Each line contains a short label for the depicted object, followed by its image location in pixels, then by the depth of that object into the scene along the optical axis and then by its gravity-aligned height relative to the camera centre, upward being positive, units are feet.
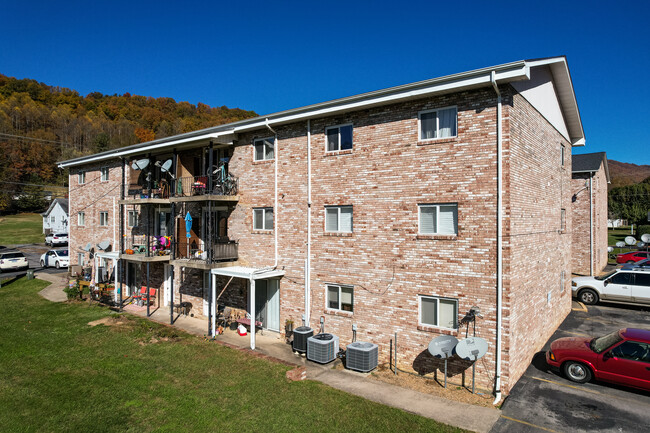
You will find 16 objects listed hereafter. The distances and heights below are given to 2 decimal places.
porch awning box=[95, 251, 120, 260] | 62.49 -6.58
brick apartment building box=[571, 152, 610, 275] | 80.23 -0.37
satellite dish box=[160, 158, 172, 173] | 55.42 +7.30
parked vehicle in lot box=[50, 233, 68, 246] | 145.07 -9.11
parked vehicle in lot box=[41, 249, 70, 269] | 98.94 -11.25
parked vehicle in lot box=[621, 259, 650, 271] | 75.77 -10.51
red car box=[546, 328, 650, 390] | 30.60 -12.38
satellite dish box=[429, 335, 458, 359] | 31.81 -11.14
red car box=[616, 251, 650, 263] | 100.90 -11.95
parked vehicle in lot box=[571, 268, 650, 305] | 56.65 -11.56
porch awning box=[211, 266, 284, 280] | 42.99 -6.69
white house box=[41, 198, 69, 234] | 173.47 -0.50
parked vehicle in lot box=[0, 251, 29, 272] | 92.56 -11.03
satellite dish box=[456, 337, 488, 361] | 30.40 -10.86
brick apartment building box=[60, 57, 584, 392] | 32.19 +0.08
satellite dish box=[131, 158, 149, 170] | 58.13 +7.84
